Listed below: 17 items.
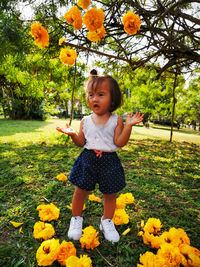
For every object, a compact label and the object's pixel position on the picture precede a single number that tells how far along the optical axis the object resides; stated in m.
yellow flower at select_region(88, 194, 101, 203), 1.96
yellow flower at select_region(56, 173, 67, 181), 2.47
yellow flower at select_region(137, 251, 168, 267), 0.99
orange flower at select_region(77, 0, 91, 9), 1.74
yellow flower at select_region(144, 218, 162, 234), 1.41
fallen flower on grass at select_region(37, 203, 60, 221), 1.52
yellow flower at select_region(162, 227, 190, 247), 1.16
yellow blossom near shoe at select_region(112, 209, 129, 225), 1.55
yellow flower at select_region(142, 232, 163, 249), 1.24
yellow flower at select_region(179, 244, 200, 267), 1.01
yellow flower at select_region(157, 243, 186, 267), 1.02
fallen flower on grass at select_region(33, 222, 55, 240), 1.28
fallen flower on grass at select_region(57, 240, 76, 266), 1.08
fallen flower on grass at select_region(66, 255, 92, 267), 0.98
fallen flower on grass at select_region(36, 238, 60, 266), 1.03
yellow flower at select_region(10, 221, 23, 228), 1.46
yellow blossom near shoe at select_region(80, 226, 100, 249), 1.21
